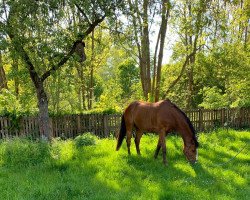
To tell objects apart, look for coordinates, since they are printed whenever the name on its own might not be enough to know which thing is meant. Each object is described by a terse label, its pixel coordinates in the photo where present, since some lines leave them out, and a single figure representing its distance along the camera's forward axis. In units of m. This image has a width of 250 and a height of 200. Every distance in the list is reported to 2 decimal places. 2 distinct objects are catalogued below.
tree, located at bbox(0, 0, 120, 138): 9.57
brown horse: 7.82
